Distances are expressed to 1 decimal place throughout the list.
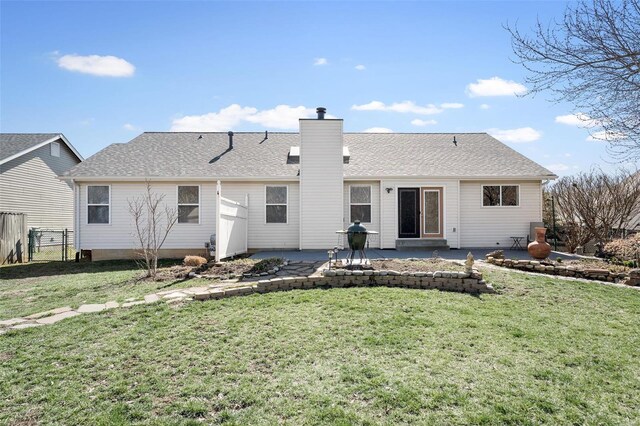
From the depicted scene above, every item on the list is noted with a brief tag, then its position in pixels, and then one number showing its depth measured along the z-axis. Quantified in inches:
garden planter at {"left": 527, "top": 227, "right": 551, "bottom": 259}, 383.9
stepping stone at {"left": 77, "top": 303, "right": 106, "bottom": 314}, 224.6
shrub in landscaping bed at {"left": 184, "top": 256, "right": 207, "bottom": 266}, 395.9
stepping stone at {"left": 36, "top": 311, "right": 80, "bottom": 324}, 206.4
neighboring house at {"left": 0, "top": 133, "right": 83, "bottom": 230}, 652.1
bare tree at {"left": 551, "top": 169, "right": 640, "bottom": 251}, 486.6
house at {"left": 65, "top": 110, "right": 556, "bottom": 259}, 501.4
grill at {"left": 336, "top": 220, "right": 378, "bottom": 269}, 301.3
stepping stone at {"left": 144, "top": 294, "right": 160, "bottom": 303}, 238.9
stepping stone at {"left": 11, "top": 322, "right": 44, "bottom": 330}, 196.5
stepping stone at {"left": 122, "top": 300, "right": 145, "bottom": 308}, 232.9
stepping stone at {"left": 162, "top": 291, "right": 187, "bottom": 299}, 247.1
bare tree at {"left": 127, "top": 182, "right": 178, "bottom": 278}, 502.3
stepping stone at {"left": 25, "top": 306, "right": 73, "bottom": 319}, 216.7
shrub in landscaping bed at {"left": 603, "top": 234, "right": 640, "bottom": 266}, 360.5
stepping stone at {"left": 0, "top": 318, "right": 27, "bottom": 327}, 203.0
